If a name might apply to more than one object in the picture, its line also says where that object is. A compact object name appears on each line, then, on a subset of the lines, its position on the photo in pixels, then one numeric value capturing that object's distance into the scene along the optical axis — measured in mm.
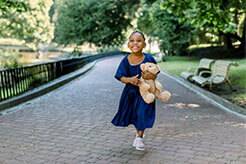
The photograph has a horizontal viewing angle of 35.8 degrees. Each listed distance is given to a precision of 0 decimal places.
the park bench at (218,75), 10914
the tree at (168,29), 26266
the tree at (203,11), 12023
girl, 5129
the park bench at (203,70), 13298
